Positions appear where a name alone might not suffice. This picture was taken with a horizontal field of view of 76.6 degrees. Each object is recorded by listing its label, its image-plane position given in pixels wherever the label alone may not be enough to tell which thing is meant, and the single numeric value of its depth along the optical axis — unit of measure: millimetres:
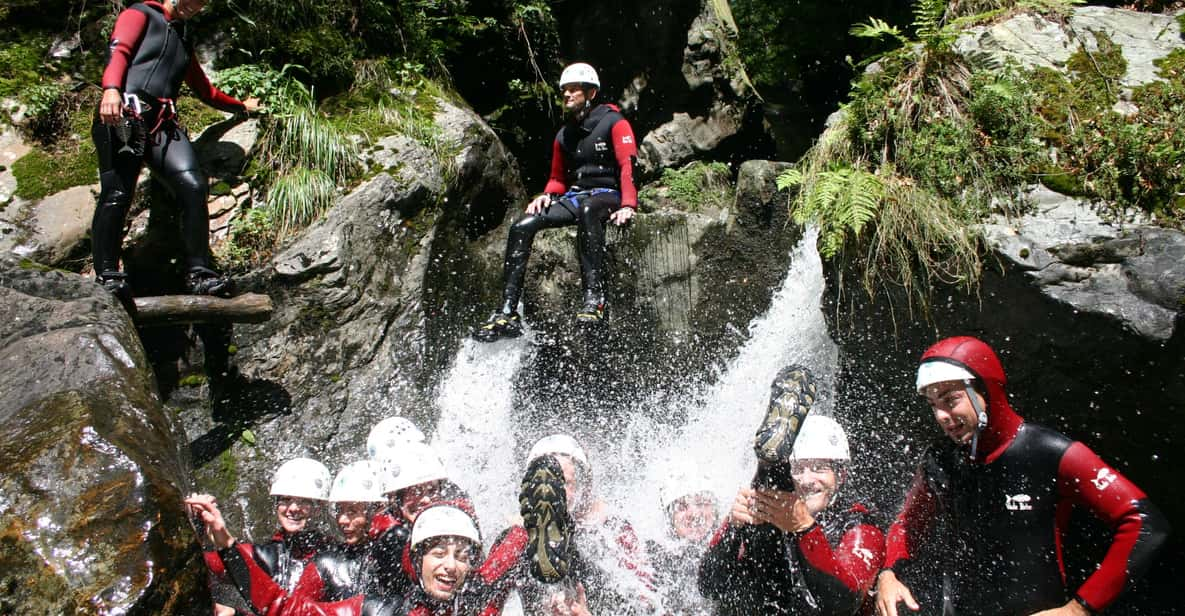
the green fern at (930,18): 5113
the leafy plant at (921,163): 4488
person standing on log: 4648
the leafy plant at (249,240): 5723
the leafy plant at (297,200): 5965
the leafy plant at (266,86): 6426
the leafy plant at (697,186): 7746
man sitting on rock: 5797
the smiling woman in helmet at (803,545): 3303
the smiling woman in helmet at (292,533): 4184
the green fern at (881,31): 5188
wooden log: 4797
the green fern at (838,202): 4680
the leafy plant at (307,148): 6195
